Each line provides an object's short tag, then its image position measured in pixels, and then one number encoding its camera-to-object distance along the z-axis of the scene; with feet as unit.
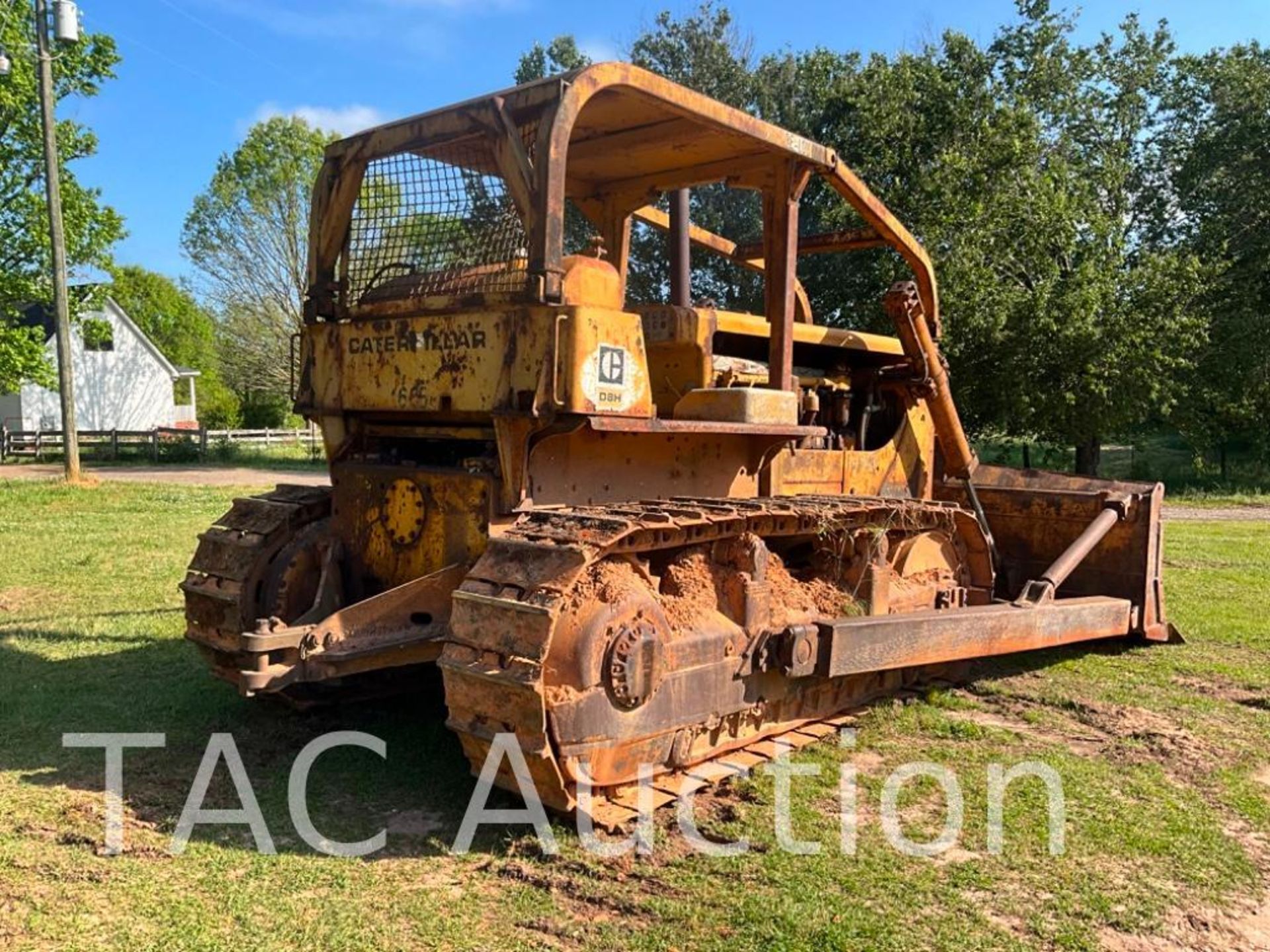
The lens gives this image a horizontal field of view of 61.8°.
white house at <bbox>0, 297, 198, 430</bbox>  140.67
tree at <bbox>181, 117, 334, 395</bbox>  130.82
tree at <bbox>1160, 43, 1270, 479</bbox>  75.77
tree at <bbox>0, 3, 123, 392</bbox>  75.05
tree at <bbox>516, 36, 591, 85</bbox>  109.19
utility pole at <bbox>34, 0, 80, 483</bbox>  63.36
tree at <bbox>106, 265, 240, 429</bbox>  217.97
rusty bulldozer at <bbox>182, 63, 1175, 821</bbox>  13.58
